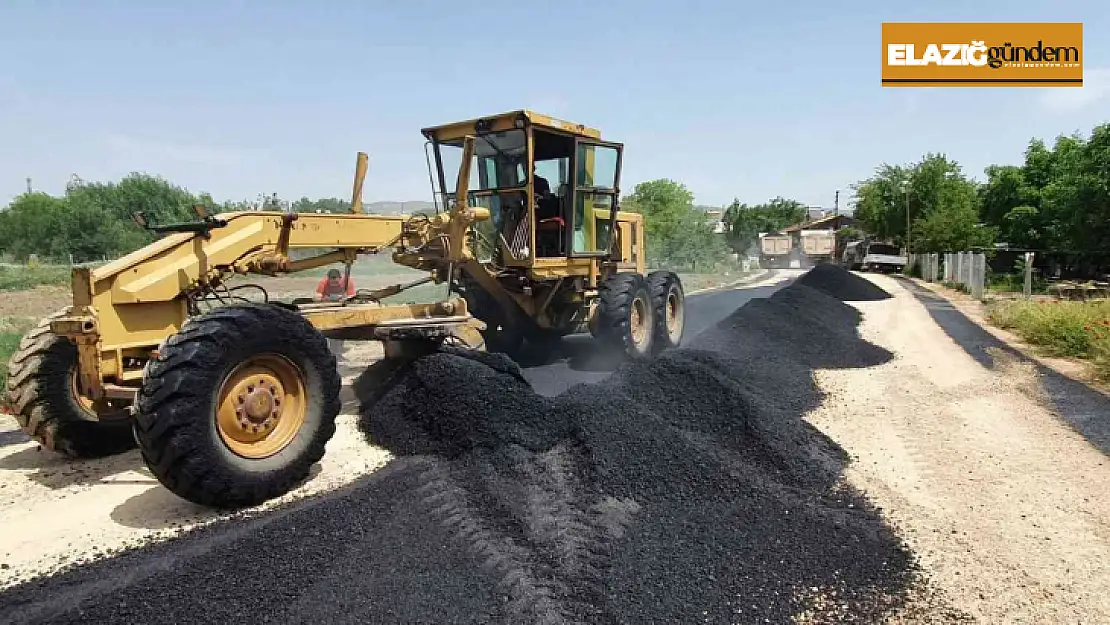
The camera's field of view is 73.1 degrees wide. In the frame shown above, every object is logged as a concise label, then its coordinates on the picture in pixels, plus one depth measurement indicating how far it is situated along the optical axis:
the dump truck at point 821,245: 44.31
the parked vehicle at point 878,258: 34.78
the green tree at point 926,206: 30.20
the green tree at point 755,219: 65.81
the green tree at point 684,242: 37.06
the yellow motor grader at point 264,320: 4.11
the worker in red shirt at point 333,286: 8.92
